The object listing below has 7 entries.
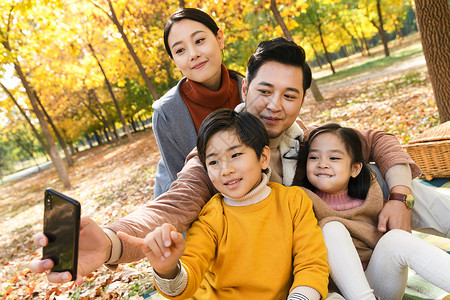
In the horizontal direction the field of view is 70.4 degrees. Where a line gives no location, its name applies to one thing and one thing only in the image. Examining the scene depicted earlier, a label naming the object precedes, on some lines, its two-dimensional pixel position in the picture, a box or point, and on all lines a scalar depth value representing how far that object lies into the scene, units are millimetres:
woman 2637
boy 1801
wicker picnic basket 3578
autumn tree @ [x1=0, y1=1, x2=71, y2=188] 6714
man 1743
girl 1736
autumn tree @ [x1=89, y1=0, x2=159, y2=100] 9350
